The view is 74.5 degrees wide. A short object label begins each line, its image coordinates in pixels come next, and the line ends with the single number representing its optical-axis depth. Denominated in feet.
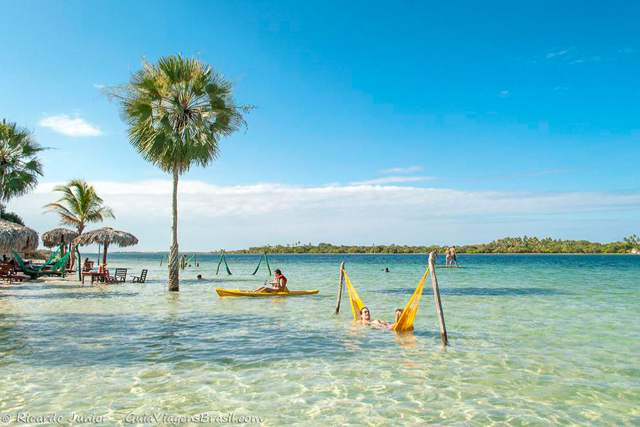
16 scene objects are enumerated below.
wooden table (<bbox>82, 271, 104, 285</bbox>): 75.61
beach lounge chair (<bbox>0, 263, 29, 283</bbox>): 74.20
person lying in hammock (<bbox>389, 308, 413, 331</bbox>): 35.53
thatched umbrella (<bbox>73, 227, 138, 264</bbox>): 87.56
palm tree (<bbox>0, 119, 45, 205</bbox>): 79.41
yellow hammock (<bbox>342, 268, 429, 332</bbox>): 34.39
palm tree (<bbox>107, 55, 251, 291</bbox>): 59.93
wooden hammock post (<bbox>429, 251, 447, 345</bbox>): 31.53
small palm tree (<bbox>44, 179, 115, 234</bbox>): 110.32
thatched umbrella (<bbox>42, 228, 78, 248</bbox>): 97.50
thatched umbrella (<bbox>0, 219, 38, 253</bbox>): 60.54
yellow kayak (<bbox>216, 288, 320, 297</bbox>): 60.34
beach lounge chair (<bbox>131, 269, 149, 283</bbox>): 84.25
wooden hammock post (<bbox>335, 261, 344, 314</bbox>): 46.72
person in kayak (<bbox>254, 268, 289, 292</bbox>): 61.21
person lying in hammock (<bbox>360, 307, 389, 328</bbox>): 37.07
